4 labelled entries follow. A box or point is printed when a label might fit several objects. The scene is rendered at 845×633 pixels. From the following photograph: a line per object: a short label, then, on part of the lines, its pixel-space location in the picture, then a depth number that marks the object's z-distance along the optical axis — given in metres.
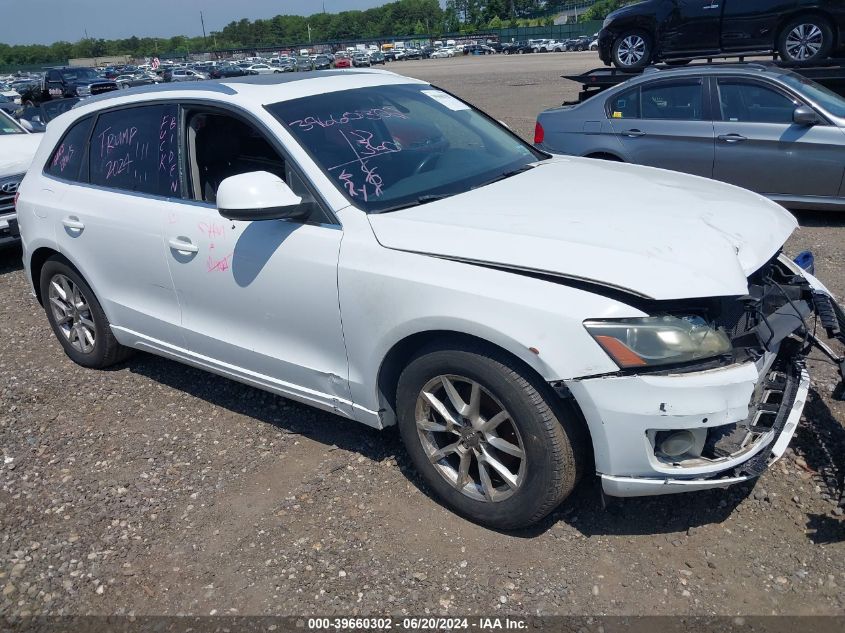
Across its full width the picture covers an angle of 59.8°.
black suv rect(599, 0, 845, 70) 9.52
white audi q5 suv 2.64
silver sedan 6.86
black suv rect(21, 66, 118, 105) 27.09
